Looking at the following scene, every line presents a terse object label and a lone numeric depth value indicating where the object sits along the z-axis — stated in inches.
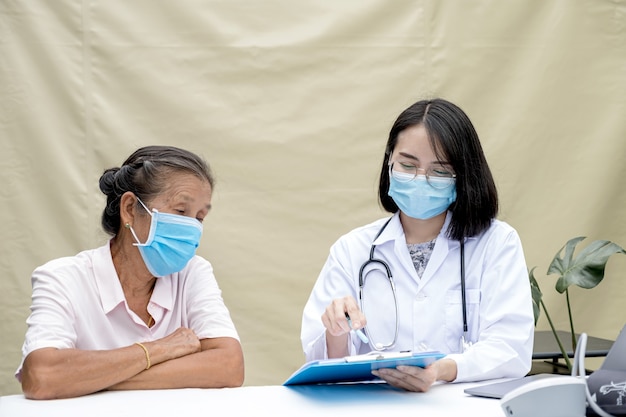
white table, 62.6
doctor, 84.0
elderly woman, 76.2
